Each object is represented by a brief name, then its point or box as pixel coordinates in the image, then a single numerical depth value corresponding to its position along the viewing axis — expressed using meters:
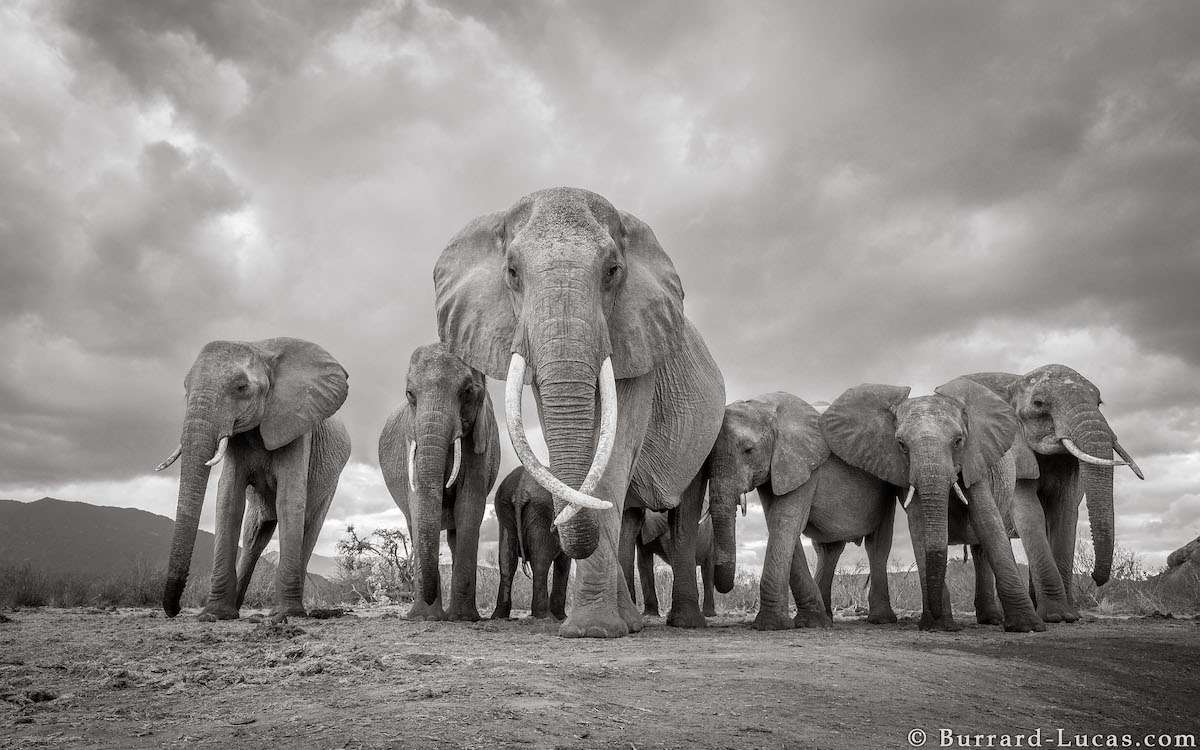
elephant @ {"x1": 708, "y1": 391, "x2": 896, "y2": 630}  10.24
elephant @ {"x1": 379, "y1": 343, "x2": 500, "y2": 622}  9.51
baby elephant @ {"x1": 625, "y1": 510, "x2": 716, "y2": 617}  15.24
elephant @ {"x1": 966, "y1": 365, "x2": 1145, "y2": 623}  12.12
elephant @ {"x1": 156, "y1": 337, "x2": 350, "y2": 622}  9.80
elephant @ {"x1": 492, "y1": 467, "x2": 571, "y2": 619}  11.45
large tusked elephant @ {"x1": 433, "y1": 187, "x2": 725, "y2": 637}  6.95
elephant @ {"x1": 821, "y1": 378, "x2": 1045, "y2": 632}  9.82
